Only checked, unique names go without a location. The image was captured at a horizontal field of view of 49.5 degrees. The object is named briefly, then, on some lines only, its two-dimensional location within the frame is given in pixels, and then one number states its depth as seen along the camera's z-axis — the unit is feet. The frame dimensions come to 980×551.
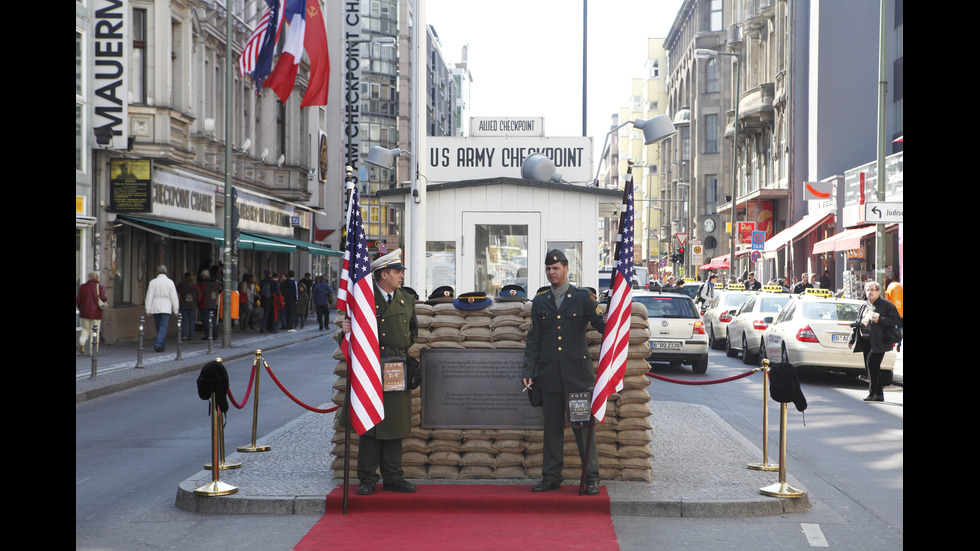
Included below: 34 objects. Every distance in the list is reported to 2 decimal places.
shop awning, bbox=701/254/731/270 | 189.67
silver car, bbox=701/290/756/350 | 86.69
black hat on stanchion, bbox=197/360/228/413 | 27.58
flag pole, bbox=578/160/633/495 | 26.58
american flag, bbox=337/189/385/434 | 26.12
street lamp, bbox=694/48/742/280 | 152.89
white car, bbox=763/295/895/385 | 58.03
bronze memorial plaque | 28.89
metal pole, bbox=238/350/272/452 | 33.18
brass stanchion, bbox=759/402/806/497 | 26.71
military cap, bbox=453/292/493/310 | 29.30
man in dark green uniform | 26.94
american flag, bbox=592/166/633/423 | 26.63
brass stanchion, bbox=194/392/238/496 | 26.40
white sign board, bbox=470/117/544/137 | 43.50
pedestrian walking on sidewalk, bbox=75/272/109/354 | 69.41
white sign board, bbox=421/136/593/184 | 43.52
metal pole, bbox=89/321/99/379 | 56.70
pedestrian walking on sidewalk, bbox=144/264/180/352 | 76.48
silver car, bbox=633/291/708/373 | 64.69
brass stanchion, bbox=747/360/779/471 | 30.48
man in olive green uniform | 26.84
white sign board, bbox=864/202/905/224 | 65.77
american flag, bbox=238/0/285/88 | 77.97
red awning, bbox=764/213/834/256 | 130.62
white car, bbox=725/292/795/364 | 70.23
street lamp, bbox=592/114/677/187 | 41.01
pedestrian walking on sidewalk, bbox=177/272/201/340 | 86.12
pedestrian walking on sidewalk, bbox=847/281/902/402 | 51.11
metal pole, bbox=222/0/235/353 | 80.43
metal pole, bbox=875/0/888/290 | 74.95
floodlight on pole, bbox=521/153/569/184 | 42.19
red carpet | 23.17
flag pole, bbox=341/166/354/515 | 25.84
